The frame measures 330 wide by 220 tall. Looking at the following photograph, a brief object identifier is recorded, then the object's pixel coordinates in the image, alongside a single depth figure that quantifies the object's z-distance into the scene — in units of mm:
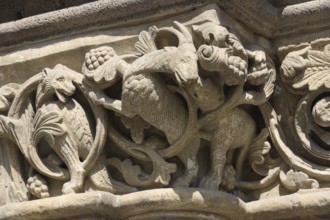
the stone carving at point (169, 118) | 3330
